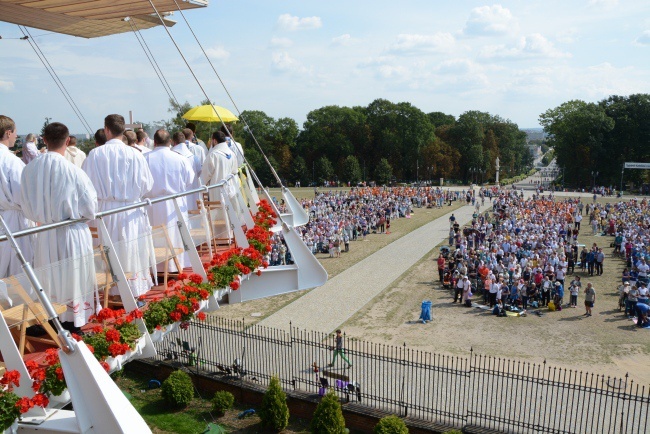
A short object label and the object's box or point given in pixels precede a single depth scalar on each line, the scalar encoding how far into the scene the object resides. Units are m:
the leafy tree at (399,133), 79.88
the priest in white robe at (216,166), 9.01
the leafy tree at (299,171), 78.38
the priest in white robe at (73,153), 8.37
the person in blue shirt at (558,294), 22.73
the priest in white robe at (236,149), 10.24
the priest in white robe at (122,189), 6.18
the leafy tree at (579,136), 72.06
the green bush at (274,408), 14.52
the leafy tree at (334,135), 81.50
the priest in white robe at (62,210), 5.05
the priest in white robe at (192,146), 10.06
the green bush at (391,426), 13.11
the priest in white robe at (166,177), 7.37
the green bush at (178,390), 15.95
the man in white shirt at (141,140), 8.82
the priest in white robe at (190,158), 8.95
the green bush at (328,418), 13.55
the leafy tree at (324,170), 78.12
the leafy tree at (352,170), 77.31
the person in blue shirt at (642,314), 20.69
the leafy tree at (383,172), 77.50
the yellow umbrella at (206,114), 11.67
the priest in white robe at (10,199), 5.37
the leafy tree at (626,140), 71.38
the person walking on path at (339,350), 15.50
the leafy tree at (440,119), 91.81
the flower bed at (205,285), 5.99
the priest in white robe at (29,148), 7.96
